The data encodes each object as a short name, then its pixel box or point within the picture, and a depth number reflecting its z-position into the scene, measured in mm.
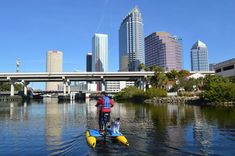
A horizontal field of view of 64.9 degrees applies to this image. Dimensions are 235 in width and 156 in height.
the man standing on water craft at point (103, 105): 12615
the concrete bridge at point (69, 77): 98885
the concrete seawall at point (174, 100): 55592
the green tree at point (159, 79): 78249
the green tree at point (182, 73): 82937
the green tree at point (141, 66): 101523
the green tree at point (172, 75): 83132
